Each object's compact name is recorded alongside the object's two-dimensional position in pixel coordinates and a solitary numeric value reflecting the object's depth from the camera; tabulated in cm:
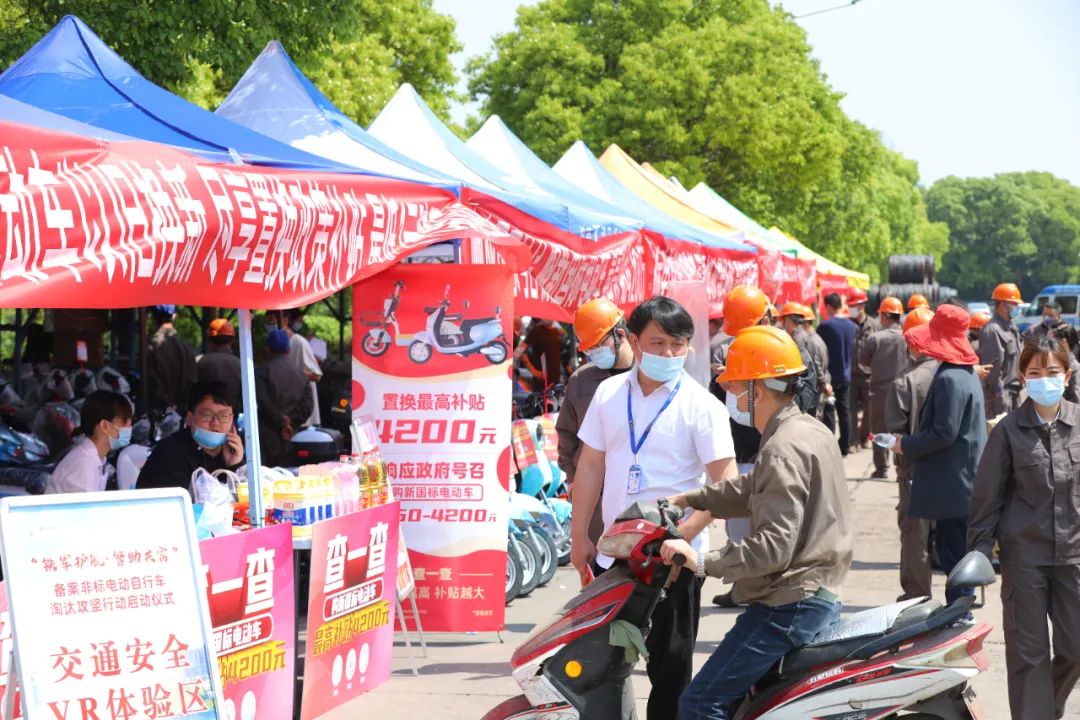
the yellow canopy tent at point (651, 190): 1902
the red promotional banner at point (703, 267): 1300
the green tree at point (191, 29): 1319
